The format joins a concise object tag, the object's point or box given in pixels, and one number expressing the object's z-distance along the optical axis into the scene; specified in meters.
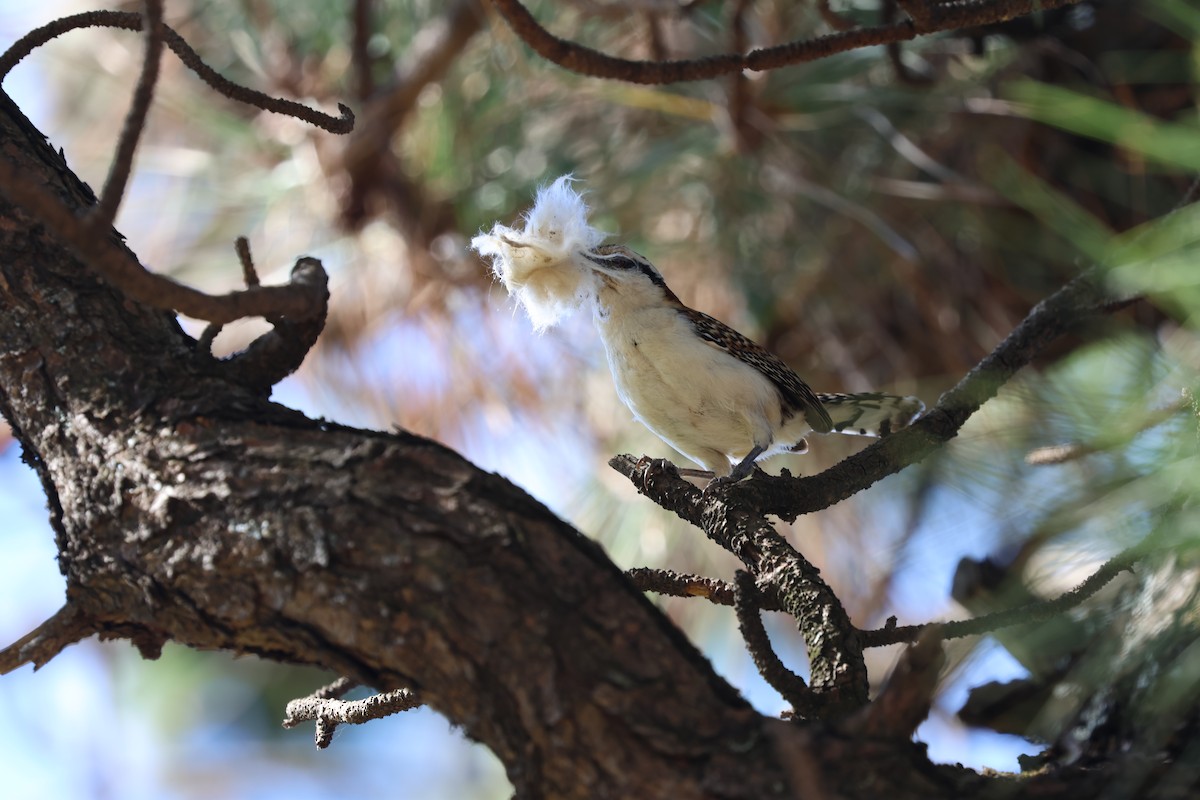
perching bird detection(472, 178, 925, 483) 5.68
